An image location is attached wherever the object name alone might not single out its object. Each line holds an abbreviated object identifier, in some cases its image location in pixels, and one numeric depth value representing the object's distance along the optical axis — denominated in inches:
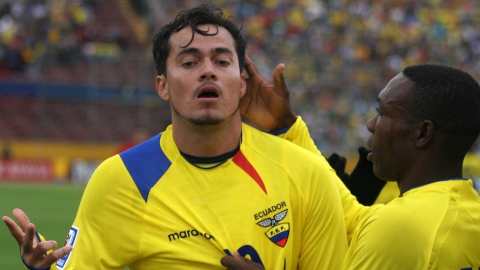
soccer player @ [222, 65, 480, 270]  157.3
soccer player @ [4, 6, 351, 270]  203.9
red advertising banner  1536.7
